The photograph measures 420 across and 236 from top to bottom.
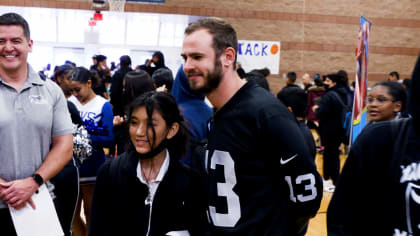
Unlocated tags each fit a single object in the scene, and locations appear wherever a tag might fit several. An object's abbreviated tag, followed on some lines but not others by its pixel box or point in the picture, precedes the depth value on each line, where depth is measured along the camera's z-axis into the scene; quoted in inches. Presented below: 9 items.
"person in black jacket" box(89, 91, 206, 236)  88.9
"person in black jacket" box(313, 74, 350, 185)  297.6
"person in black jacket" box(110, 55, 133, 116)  200.4
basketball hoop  548.7
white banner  426.6
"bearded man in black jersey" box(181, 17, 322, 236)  74.7
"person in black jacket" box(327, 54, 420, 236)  51.6
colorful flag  240.4
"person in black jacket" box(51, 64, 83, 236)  111.3
